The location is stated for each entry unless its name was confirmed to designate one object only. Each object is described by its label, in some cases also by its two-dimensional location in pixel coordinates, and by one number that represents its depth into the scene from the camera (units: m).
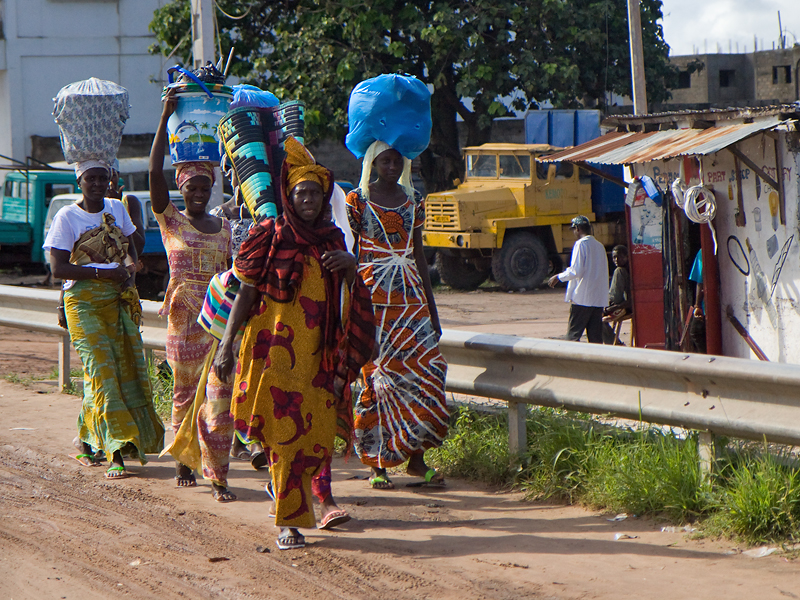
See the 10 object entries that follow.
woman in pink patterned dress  10.67
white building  51.34
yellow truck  37.78
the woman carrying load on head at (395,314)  10.29
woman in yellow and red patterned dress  8.26
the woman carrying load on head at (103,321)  11.25
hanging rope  16.92
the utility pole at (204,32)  23.41
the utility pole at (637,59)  31.00
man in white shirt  19.87
